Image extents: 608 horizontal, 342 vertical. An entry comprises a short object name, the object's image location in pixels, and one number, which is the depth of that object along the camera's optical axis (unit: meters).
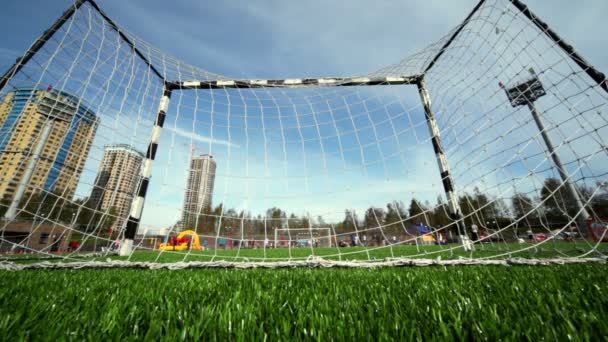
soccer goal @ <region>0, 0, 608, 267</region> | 2.77
